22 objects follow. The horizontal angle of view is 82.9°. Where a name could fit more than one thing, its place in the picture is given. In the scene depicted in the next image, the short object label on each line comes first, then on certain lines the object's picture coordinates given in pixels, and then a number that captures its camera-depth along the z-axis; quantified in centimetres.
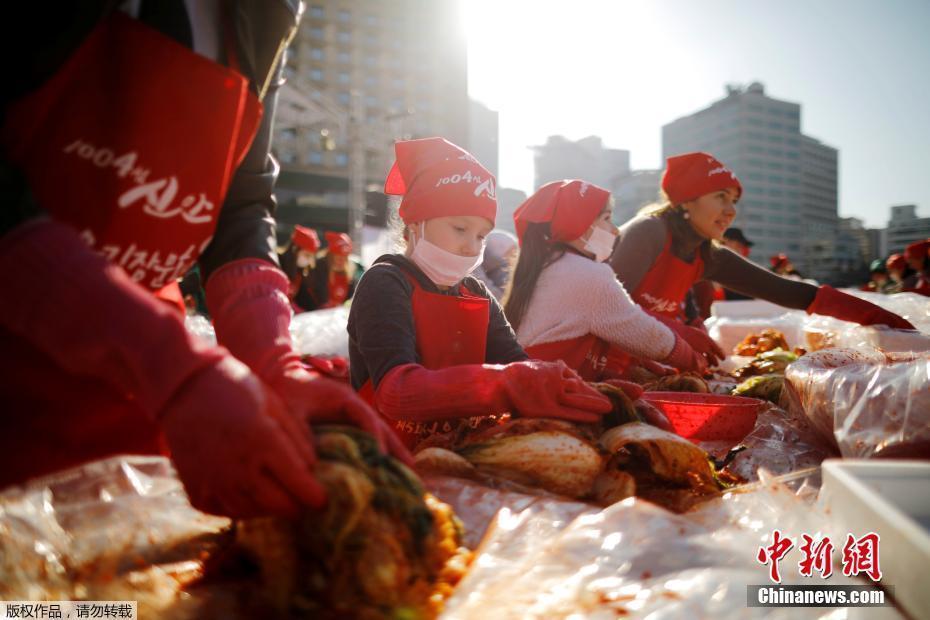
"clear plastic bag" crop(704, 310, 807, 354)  385
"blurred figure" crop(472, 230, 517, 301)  430
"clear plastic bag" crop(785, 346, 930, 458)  121
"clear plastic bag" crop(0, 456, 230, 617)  69
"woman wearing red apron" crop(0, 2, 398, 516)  63
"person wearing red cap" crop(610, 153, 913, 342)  314
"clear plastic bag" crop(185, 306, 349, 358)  388
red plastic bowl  159
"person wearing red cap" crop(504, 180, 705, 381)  247
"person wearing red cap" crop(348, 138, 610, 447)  133
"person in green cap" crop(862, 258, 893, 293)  1115
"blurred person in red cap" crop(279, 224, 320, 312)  726
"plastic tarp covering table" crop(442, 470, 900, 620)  73
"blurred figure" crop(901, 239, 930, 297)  795
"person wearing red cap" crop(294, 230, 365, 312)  761
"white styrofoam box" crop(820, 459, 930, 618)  65
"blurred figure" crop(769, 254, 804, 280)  913
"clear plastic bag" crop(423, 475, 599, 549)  97
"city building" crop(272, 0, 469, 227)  4081
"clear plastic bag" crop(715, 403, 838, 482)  141
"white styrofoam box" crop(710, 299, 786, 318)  589
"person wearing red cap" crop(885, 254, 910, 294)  968
